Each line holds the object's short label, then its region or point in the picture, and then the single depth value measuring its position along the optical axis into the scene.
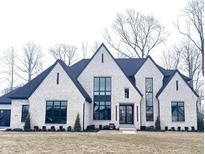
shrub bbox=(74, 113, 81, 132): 26.02
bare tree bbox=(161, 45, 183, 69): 47.06
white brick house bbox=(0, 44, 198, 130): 27.66
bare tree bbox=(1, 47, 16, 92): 56.56
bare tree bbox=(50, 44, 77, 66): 57.67
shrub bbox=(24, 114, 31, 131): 26.64
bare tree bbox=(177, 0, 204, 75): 37.81
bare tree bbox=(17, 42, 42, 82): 54.91
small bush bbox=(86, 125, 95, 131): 28.42
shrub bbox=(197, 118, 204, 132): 29.33
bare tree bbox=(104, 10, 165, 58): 46.72
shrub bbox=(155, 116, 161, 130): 29.23
